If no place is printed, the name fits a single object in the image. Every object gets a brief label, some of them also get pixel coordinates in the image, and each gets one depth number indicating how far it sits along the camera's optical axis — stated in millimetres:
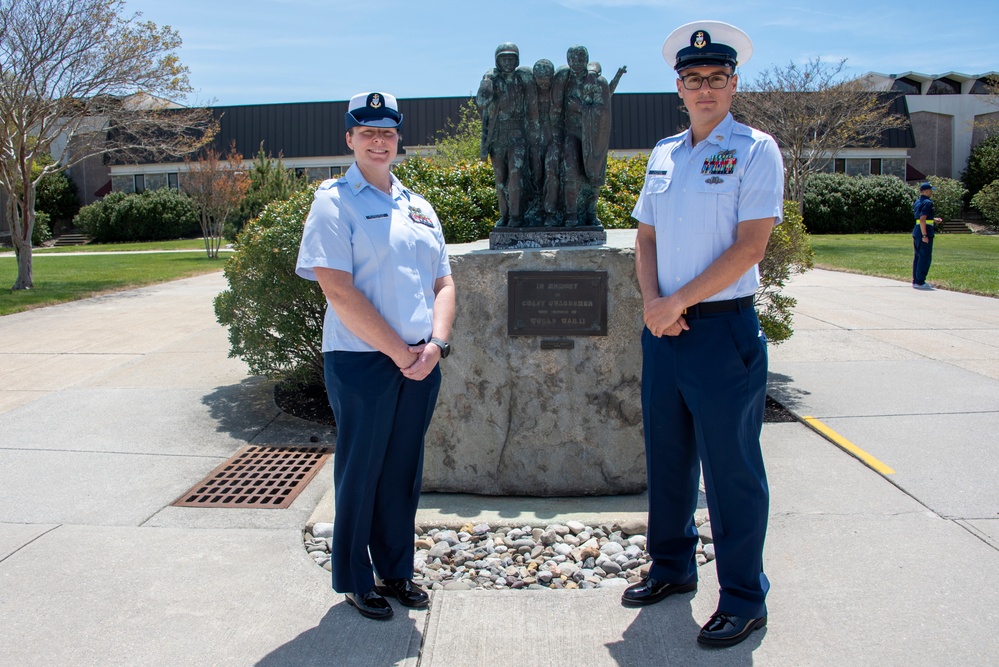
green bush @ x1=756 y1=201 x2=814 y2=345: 6336
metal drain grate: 4426
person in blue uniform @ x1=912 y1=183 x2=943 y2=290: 12795
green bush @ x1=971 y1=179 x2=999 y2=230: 28922
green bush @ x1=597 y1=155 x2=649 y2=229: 8125
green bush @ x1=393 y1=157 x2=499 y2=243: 8125
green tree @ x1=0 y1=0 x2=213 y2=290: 13891
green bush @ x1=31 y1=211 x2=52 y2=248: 34094
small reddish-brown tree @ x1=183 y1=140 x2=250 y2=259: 23919
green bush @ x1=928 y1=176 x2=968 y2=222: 31359
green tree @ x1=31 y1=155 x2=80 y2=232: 36906
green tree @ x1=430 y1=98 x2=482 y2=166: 14195
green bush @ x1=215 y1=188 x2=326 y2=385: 6016
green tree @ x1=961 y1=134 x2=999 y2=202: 33688
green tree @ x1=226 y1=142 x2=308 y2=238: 21984
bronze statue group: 4707
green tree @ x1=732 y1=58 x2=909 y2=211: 24500
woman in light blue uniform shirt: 2807
